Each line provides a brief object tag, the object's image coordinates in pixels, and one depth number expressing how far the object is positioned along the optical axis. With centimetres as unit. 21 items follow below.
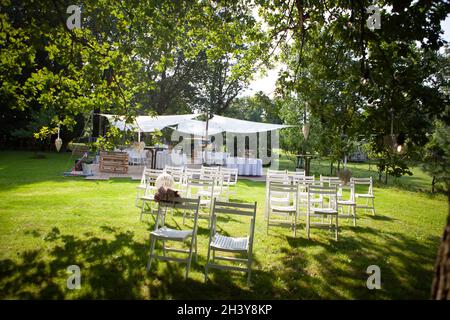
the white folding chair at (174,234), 355
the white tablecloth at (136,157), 1518
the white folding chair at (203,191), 583
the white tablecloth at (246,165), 1411
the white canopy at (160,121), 1216
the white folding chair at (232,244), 344
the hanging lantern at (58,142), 991
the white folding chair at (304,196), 616
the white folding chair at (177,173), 741
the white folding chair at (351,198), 610
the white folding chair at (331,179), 677
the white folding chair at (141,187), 678
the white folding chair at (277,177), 681
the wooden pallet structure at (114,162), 1265
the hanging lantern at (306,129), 946
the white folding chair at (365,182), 721
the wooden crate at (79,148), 1478
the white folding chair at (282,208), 530
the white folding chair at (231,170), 876
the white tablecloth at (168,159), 1400
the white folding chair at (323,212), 514
